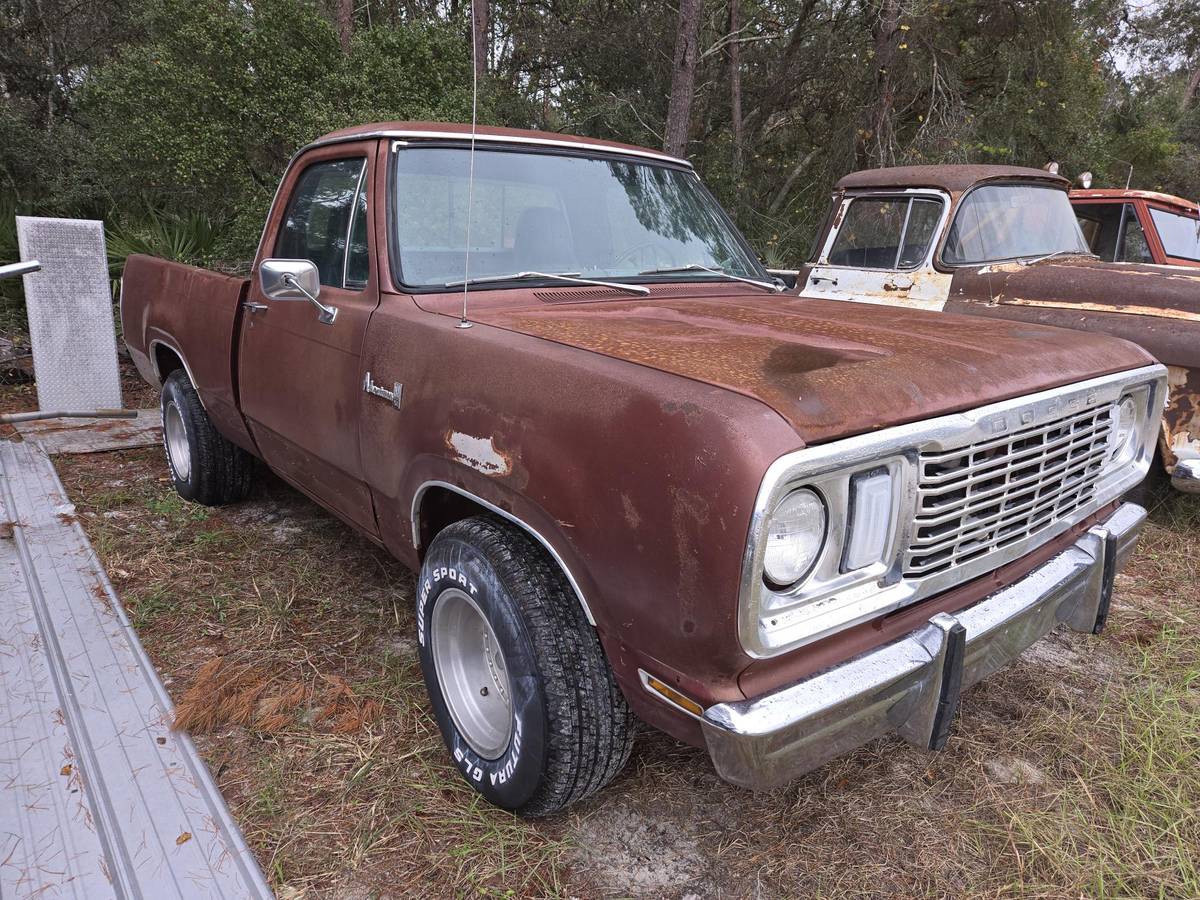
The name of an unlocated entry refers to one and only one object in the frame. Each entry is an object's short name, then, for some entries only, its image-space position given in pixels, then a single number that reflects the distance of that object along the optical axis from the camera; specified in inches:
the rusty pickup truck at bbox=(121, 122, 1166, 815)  62.5
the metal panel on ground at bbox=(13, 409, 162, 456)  205.2
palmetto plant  285.9
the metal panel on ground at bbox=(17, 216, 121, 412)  221.9
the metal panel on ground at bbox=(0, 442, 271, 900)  77.5
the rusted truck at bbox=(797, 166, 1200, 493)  160.4
